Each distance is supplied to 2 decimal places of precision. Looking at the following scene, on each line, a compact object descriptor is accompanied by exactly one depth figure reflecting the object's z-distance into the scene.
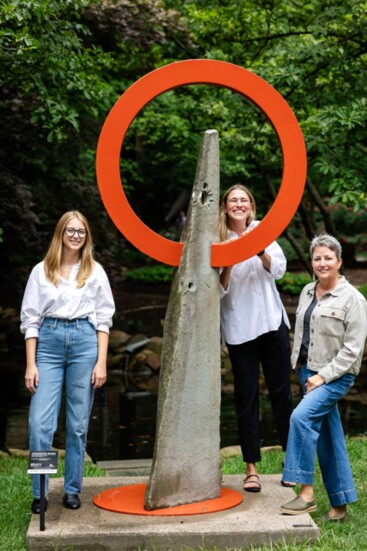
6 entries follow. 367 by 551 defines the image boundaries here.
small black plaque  4.38
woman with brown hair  5.08
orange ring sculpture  4.97
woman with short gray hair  4.59
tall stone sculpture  4.85
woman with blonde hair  4.76
